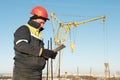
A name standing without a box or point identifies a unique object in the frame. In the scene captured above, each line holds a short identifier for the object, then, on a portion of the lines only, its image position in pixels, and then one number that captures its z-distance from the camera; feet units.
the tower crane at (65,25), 99.03
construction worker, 7.77
